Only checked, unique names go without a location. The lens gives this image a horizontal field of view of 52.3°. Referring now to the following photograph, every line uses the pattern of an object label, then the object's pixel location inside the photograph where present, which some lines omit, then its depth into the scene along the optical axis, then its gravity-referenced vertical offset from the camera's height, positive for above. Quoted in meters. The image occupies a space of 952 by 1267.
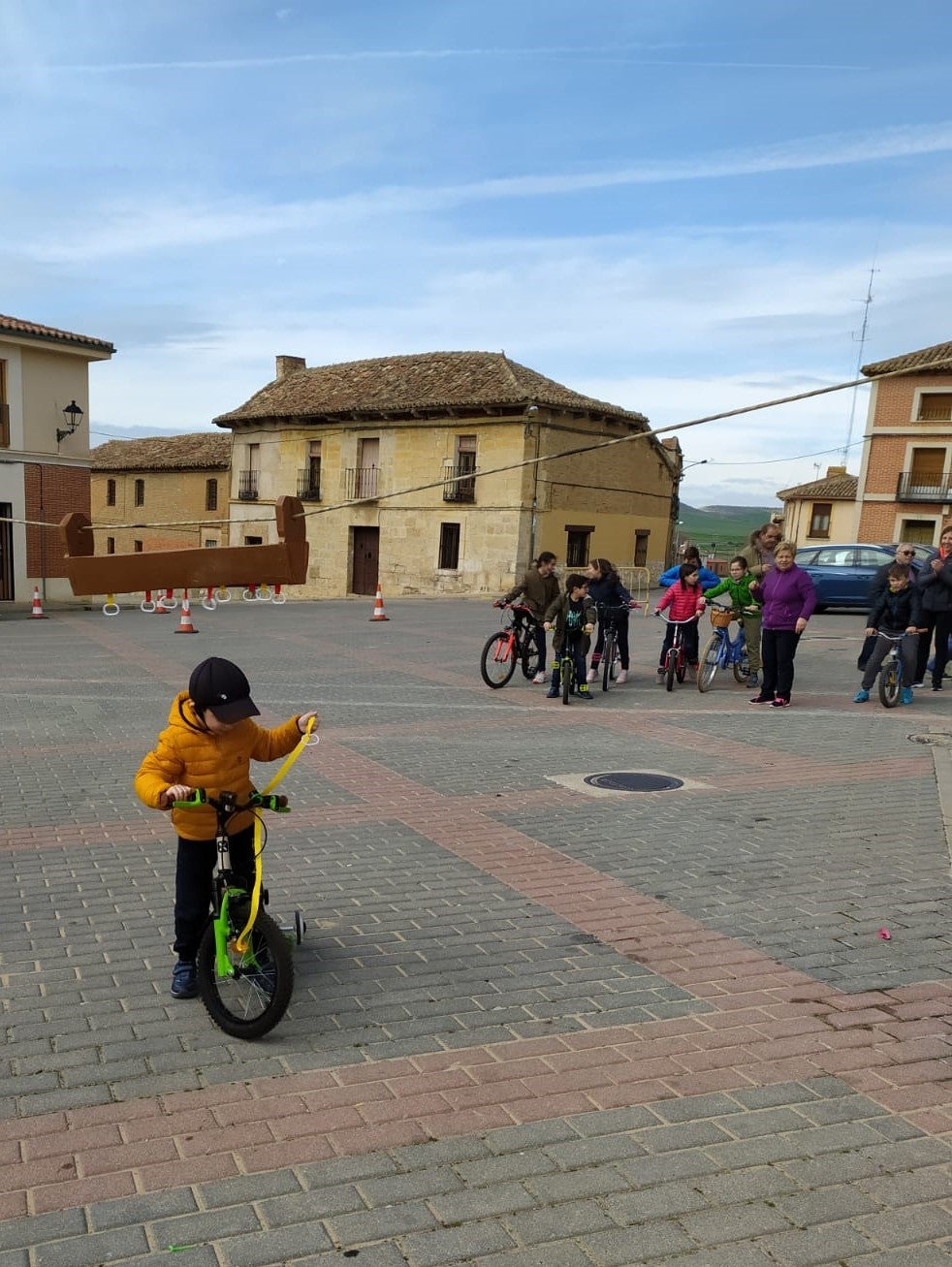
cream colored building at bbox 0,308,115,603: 23.34 +1.00
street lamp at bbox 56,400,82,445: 23.84 +1.69
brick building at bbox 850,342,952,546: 38.22 +3.12
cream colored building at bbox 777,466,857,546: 59.53 +1.51
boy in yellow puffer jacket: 3.64 -1.05
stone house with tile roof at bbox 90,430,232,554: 43.19 +0.27
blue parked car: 22.05 -0.87
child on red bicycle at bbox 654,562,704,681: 12.07 -0.89
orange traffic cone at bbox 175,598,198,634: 17.54 -2.31
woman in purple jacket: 10.52 -0.91
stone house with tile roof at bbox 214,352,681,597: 31.95 +1.39
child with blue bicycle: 12.14 -0.76
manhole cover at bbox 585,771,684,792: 7.50 -2.03
